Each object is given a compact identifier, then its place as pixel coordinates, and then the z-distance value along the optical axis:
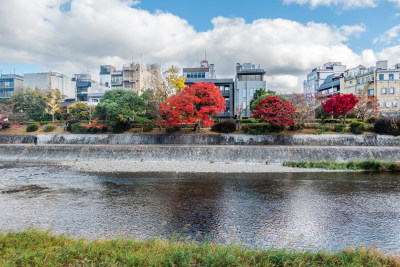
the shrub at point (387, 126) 35.38
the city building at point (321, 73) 92.56
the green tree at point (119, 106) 42.81
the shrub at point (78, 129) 44.71
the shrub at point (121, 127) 43.50
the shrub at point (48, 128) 47.75
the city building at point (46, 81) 83.37
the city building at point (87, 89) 81.69
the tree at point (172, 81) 48.78
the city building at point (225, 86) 63.00
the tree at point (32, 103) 57.59
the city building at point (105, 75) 106.75
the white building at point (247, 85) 60.06
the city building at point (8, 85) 90.88
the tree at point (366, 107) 43.41
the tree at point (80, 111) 53.79
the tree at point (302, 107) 41.06
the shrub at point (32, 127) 48.28
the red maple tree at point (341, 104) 39.88
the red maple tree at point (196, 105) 38.12
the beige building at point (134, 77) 74.12
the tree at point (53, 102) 56.59
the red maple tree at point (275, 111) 37.66
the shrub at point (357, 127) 37.06
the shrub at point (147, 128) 42.59
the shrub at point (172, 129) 41.53
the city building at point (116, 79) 79.43
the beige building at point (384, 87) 54.06
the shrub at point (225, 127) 40.41
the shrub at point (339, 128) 37.90
